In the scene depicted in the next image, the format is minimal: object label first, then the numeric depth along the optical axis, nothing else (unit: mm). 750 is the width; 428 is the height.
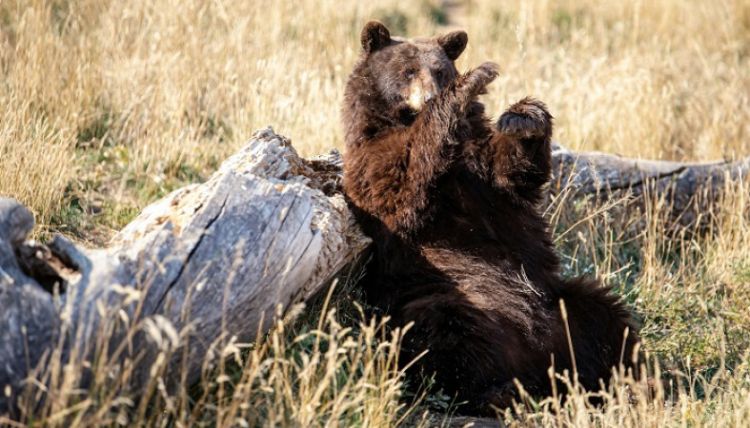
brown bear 9227
